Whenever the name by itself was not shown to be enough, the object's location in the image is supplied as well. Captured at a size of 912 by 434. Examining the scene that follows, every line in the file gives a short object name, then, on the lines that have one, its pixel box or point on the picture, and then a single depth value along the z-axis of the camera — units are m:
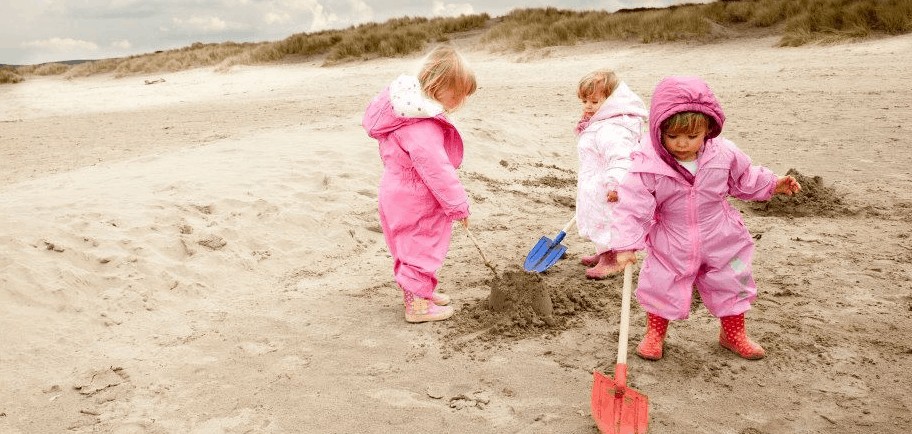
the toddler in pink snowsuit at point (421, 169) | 3.54
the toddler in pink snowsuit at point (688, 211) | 3.02
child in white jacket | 4.13
